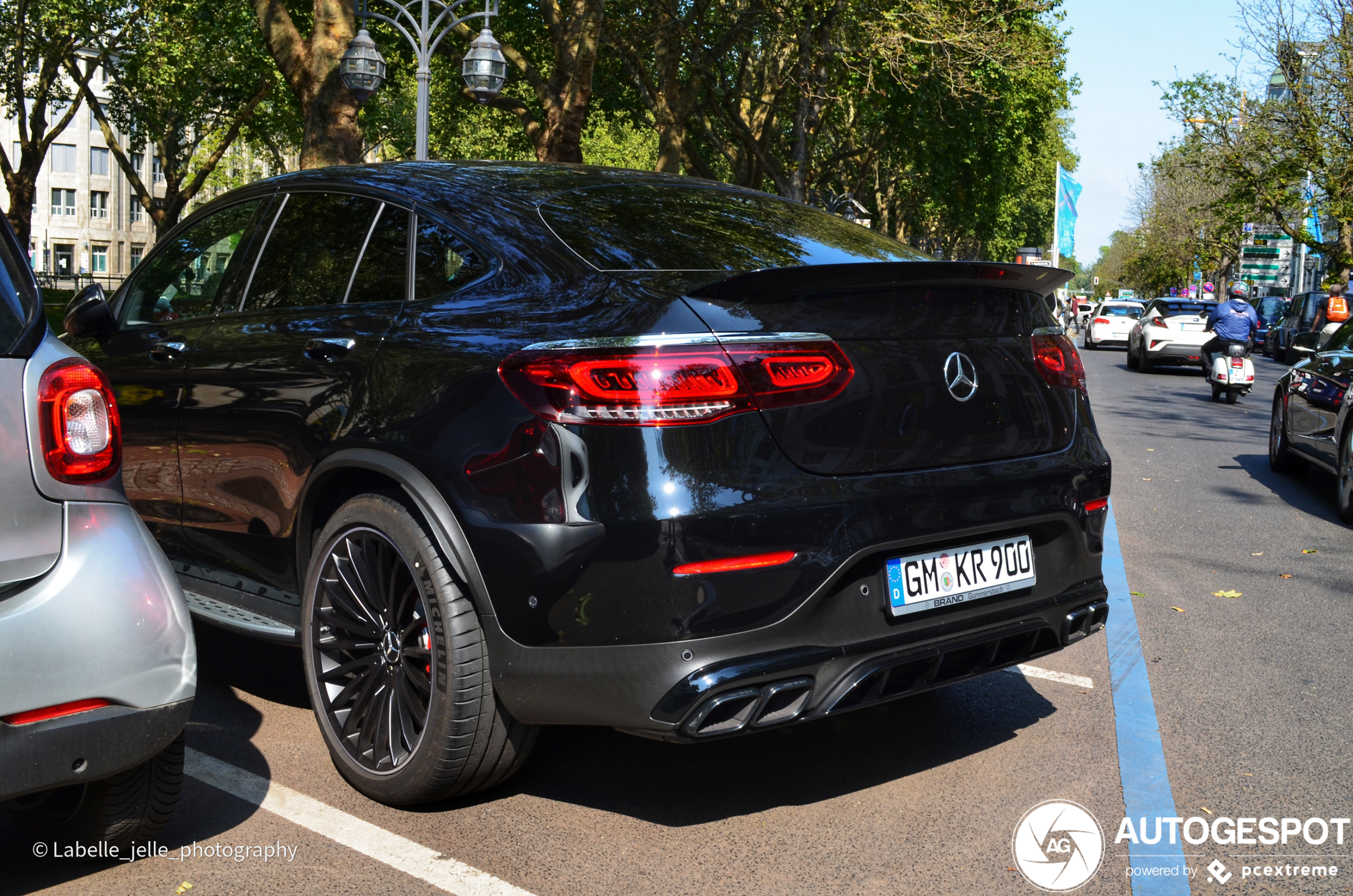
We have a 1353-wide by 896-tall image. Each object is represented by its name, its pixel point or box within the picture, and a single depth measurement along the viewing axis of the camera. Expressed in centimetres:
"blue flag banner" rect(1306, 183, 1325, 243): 3663
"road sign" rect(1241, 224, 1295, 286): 5128
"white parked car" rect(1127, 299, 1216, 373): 2797
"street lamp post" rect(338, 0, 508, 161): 1546
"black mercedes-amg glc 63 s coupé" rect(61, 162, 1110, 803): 316
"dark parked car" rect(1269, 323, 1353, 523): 937
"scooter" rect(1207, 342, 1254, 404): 2011
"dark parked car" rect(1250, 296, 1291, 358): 4091
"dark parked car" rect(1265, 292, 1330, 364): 3566
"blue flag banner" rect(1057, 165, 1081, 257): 3794
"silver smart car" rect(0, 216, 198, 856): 272
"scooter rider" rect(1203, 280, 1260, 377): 2058
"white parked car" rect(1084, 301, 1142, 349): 3997
